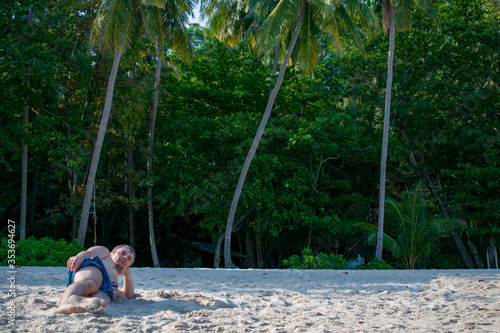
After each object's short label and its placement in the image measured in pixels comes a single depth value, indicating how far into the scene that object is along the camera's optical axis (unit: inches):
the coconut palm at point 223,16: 704.4
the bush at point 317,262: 436.8
